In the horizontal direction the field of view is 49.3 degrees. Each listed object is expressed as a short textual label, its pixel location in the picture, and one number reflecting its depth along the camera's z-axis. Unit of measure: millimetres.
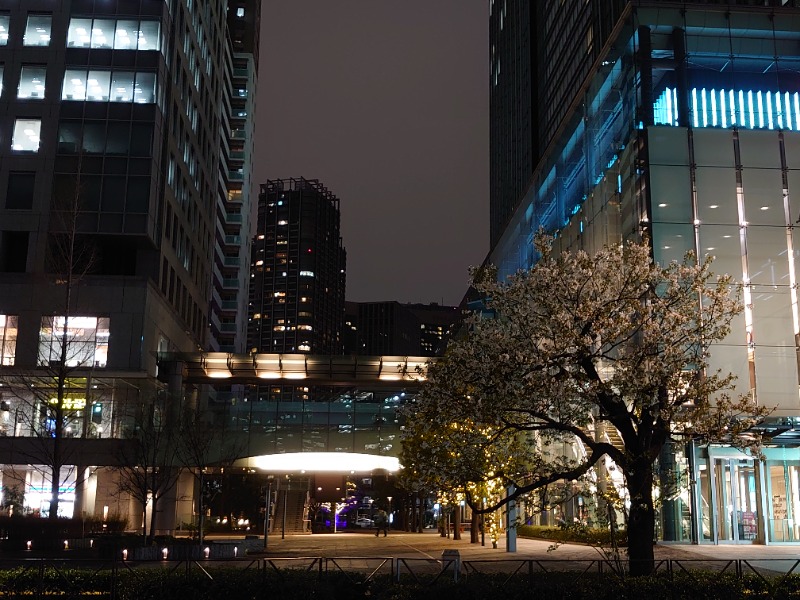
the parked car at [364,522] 87438
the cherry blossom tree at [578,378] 19781
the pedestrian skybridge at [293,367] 62156
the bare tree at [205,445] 50469
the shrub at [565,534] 36062
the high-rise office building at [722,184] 37938
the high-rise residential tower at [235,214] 134625
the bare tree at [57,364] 54531
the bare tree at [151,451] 46878
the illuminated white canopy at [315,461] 57781
